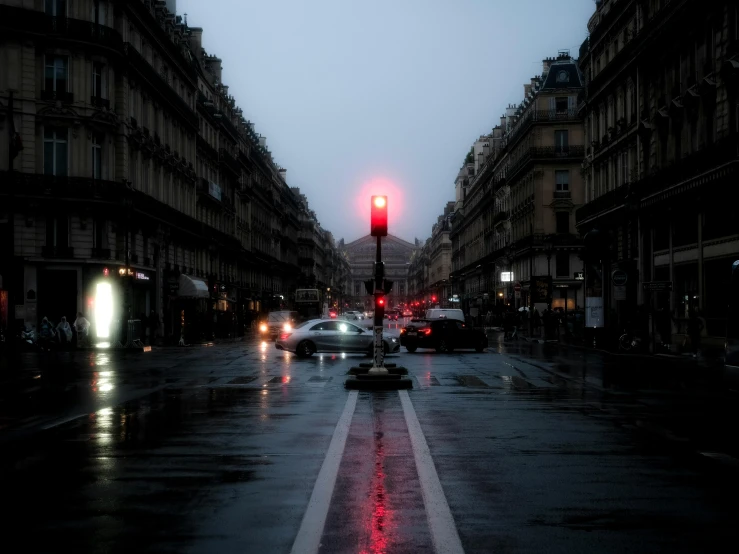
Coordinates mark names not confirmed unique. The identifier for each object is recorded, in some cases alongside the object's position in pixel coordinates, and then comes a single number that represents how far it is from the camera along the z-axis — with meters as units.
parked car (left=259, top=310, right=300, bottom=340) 54.31
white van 51.06
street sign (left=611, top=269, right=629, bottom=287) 35.22
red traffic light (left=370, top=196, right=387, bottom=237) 20.47
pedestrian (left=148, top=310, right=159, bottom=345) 46.86
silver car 35.28
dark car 39.22
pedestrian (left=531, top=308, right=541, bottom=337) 59.36
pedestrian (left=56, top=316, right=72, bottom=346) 41.47
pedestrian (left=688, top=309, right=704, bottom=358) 33.00
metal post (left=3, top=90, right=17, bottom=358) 26.44
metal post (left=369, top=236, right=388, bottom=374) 20.42
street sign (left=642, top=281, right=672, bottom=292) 33.72
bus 85.31
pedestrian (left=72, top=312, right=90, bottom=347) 43.19
